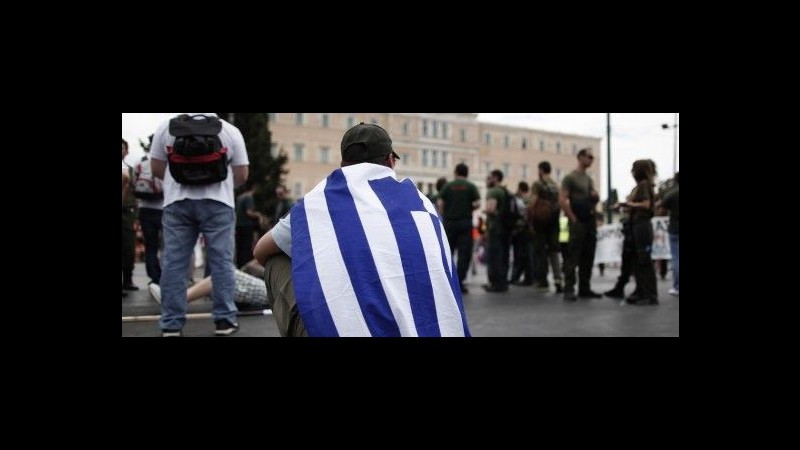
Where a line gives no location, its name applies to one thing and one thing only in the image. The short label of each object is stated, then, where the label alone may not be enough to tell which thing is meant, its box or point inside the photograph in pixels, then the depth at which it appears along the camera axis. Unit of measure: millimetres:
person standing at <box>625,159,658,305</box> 9547
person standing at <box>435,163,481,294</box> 11078
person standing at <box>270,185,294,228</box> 14764
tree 50125
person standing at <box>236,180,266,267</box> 12141
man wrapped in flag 2602
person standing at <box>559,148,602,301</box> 10086
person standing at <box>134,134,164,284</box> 8992
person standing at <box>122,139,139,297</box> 9469
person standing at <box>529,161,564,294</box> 11359
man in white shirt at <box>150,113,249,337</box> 5492
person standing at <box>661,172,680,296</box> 10172
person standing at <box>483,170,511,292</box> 11781
